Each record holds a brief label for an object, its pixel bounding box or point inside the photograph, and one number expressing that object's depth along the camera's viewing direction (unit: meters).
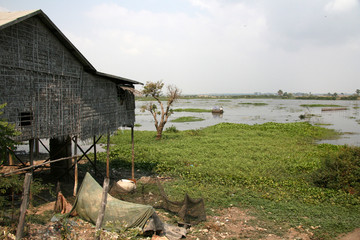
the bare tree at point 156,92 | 23.12
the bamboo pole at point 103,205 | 4.68
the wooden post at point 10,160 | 10.10
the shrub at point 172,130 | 26.08
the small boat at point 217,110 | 51.25
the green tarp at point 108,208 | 6.38
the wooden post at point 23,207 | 4.71
